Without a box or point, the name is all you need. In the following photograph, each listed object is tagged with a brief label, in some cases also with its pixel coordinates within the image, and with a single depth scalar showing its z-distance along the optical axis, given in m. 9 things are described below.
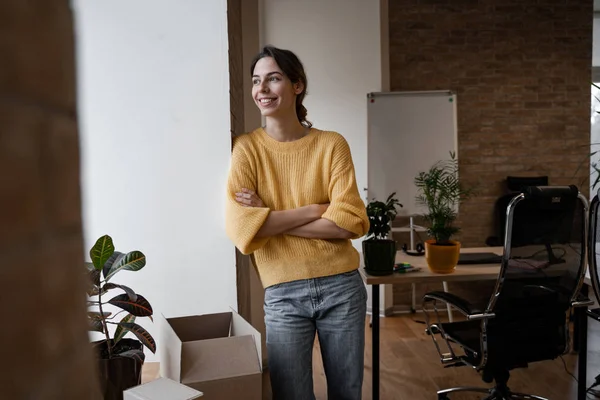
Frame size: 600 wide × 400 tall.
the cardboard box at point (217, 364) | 1.31
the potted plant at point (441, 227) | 2.47
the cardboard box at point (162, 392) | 1.17
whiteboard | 4.54
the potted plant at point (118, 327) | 1.55
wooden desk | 2.45
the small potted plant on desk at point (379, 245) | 2.36
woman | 1.53
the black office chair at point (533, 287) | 2.03
